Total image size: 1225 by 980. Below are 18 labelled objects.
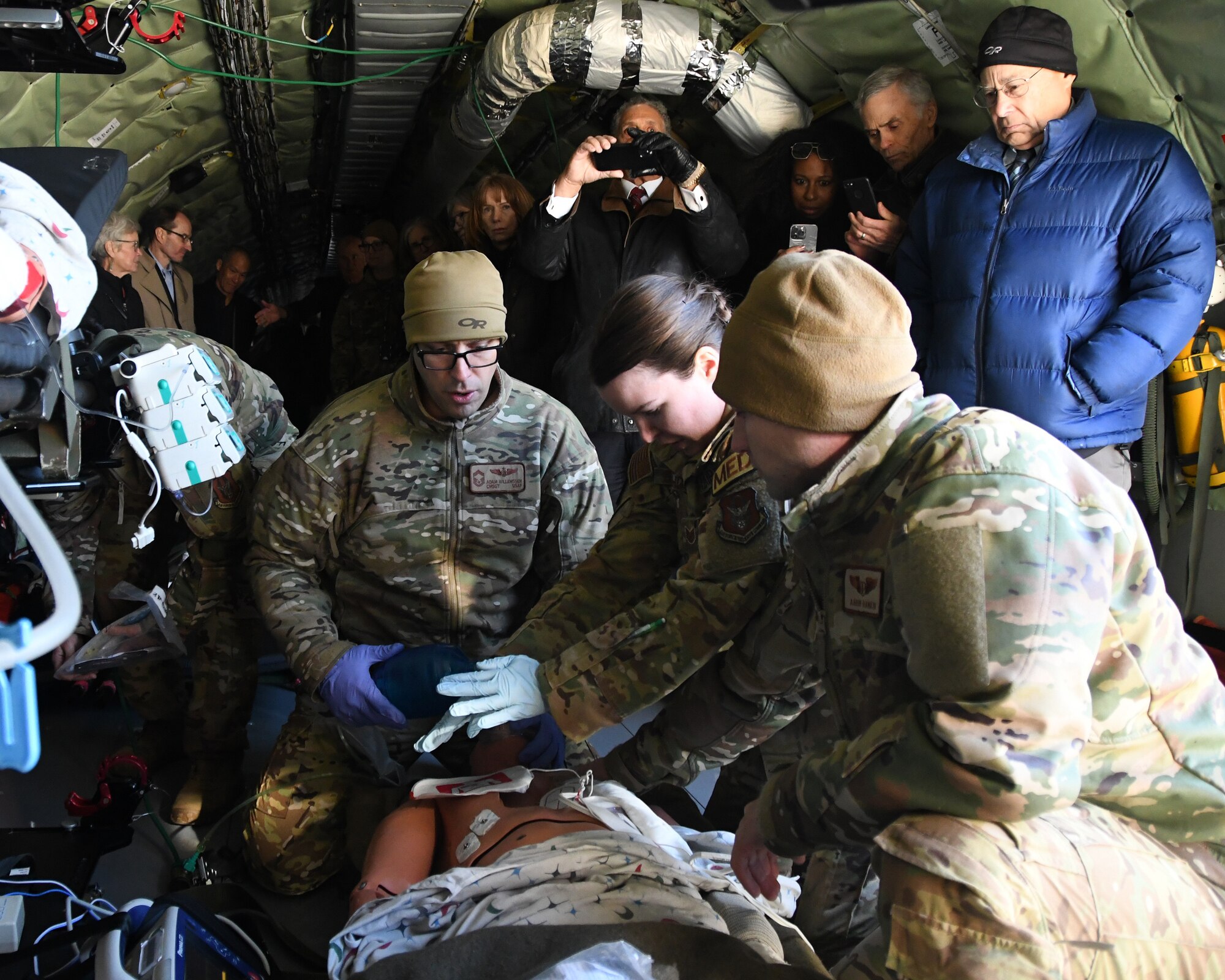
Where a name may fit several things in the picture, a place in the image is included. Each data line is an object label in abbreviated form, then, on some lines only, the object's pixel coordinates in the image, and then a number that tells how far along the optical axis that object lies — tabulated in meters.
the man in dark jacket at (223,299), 5.88
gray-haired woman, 3.99
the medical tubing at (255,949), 1.74
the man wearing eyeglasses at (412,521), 2.38
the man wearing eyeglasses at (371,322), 4.96
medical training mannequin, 1.78
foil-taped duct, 3.62
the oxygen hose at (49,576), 0.77
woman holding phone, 3.28
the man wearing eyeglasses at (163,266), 4.76
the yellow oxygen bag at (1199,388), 2.79
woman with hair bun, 1.76
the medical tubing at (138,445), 1.82
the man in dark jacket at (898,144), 2.99
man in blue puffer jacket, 2.45
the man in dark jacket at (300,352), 6.32
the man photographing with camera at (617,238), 3.25
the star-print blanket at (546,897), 1.50
